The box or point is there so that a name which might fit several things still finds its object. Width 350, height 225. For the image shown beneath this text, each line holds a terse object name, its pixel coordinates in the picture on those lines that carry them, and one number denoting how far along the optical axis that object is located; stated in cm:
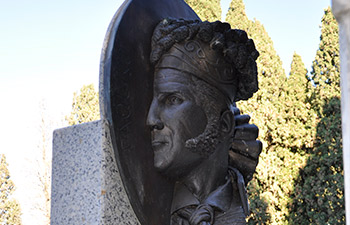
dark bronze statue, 261
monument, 235
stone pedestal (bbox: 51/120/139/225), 229
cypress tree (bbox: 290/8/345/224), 958
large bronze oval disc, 235
